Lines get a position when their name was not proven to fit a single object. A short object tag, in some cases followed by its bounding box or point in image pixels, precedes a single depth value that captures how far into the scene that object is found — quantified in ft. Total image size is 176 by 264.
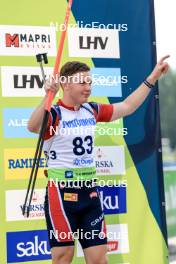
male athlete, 29.12
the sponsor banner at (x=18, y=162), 32.91
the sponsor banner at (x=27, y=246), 32.94
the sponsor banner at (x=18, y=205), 32.91
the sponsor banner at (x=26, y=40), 33.14
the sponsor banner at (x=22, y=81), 33.06
